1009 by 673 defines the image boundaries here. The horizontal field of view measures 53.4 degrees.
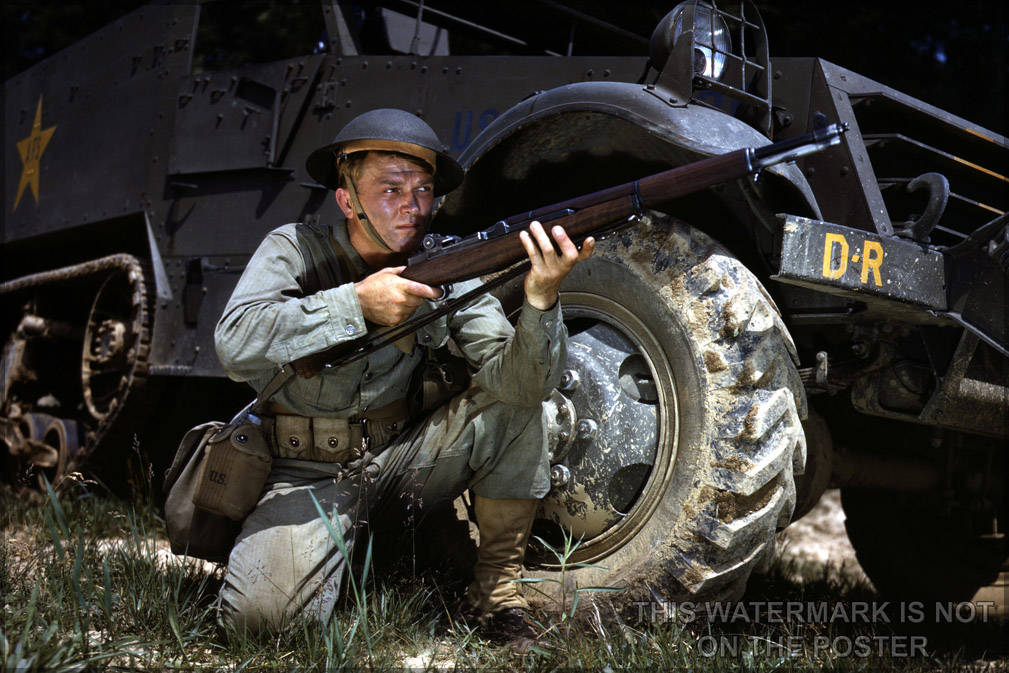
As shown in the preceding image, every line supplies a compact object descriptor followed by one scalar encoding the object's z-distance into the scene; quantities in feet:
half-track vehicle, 8.41
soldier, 8.36
